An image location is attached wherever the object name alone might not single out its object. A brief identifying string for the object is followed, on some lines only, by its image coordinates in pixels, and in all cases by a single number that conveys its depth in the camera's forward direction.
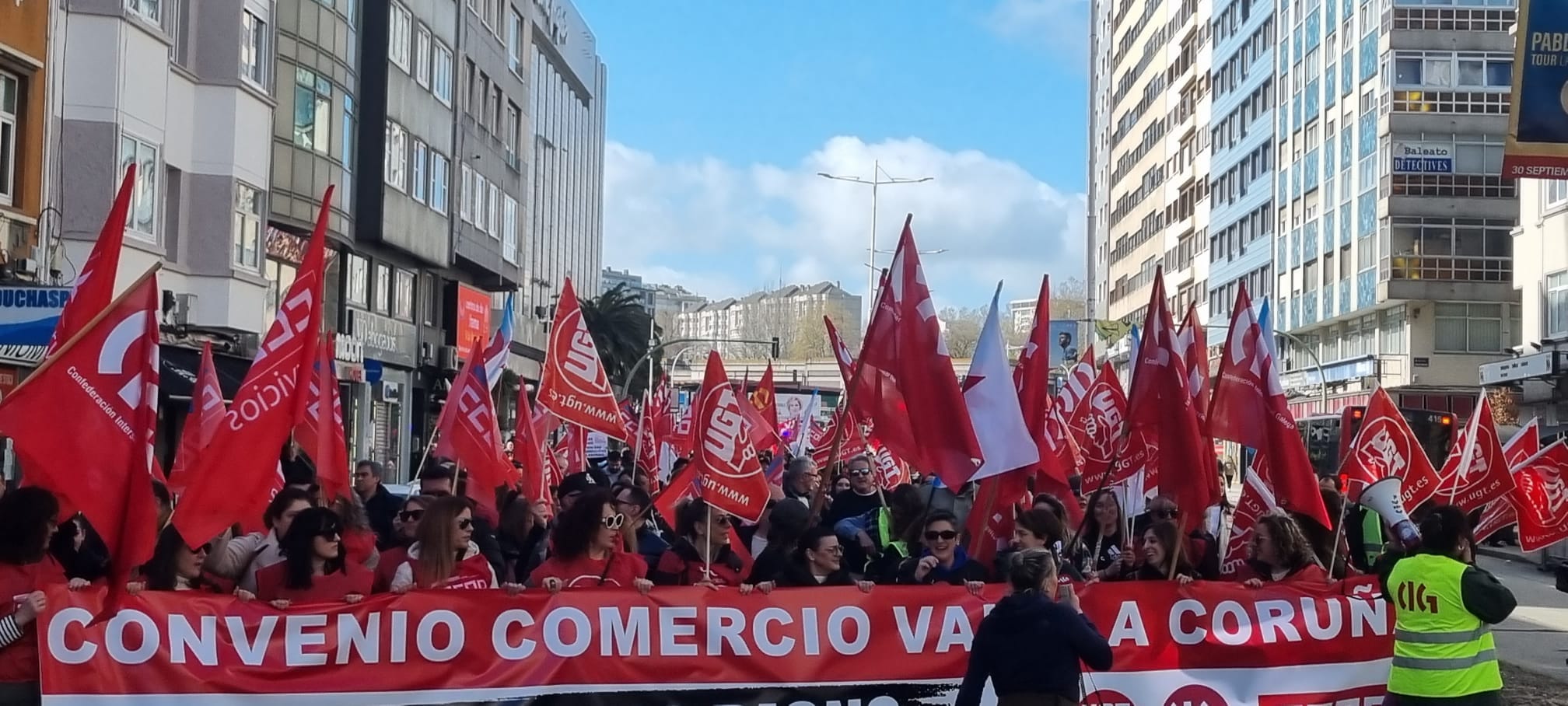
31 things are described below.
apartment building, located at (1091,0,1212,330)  86.69
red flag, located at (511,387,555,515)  13.74
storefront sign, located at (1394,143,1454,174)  56.12
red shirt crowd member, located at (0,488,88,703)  7.20
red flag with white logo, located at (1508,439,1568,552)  13.78
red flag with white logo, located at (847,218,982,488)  9.48
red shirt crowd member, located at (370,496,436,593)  8.78
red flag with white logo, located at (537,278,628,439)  14.37
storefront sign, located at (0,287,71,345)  13.09
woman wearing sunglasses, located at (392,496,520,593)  8.42
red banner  8.19
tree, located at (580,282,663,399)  72.94
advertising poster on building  17.31
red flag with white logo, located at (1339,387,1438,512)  13.01
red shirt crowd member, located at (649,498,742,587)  9.88
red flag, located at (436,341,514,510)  13.38
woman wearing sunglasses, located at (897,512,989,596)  9.17
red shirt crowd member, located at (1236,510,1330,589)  9.34
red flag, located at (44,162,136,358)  7.81
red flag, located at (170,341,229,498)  10.45
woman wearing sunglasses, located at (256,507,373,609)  8.22
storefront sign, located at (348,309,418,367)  36.91
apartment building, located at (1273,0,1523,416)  56.28
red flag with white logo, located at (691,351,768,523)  10.59
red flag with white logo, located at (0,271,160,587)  7.14
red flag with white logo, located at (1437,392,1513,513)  13.13
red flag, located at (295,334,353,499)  10.05
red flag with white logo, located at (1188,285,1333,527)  9.97
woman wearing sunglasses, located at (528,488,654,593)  8.61
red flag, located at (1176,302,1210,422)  12.41
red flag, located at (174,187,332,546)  8.16
